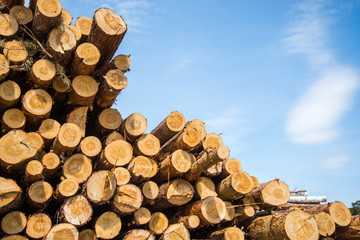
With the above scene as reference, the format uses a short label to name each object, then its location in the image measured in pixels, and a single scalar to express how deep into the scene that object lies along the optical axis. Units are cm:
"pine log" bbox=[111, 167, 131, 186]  454
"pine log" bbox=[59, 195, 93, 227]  395
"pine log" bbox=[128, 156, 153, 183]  475
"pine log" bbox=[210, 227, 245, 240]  487
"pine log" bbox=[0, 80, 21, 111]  426
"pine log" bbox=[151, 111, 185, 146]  539
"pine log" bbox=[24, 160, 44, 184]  402
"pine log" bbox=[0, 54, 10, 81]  420
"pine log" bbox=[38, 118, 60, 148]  449
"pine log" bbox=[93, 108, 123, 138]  504
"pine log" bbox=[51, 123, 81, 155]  441
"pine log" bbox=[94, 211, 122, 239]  415
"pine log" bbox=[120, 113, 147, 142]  507
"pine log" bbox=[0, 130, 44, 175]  398
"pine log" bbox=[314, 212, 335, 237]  511
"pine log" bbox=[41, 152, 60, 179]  430
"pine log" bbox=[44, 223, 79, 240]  380
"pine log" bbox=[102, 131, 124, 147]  500
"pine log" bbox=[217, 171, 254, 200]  505
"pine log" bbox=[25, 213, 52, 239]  391
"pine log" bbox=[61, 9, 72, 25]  514
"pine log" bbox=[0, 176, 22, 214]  378
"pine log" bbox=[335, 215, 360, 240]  528
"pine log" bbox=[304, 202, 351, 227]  527
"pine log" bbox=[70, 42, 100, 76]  463
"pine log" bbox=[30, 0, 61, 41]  443
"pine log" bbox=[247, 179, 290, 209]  524
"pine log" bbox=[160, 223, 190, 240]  454
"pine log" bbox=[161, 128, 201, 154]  526
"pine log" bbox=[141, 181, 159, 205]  477
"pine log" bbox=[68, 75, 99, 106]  468
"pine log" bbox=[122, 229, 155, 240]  429
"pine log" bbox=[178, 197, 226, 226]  475
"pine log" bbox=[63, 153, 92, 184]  438
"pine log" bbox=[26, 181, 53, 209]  406
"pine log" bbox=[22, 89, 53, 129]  436
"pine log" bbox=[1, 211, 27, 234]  388
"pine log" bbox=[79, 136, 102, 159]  459
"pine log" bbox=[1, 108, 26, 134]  433
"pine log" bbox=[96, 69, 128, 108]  475
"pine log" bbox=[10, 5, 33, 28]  470
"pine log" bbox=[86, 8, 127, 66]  462
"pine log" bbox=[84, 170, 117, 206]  409
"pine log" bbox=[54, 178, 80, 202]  407
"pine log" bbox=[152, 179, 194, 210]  491
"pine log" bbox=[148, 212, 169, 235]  475
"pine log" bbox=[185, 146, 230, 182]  489
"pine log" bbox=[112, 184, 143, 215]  430
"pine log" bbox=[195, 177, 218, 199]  526
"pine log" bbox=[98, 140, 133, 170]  459
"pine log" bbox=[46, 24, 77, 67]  451
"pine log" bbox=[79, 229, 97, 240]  422
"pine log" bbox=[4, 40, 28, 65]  434
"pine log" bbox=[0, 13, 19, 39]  442
